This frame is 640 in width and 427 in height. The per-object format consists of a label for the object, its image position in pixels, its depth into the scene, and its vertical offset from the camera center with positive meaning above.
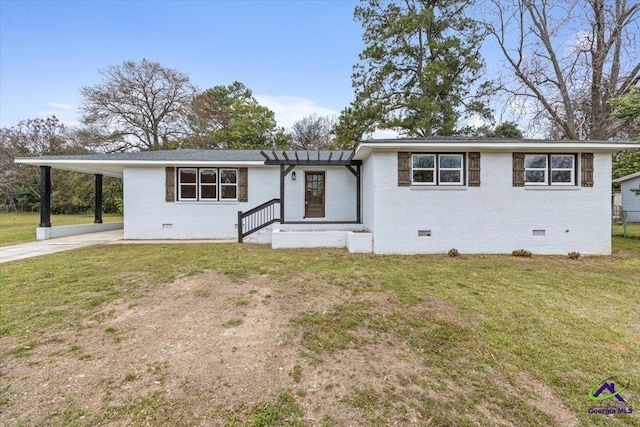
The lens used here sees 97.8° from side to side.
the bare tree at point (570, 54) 13.23 +7.93
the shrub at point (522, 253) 7.72 -1.16
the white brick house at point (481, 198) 7.89 +0.37
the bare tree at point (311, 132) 28.23 +8.19
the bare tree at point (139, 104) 20.31 +8.19
